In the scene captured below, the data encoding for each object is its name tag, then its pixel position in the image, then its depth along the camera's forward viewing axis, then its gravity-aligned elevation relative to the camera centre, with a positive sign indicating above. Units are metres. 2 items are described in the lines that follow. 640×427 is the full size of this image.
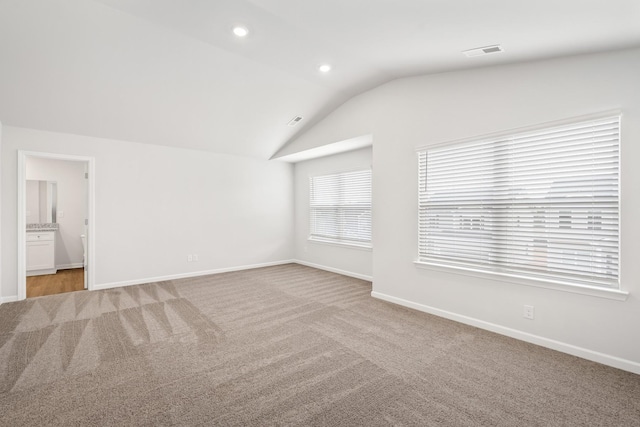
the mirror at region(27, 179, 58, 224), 6.14 +0.20
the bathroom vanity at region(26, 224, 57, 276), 5.74 -0.80
